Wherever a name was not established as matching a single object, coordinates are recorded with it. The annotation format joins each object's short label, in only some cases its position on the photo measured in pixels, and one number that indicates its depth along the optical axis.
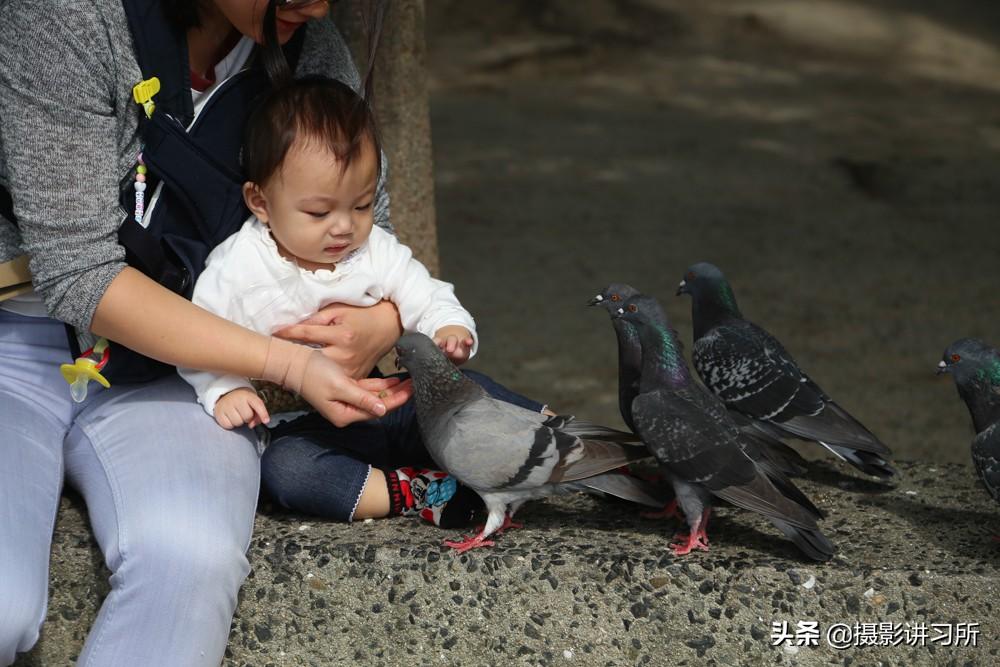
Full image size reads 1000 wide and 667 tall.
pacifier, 5.09
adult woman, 4.66
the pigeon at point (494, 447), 5.19
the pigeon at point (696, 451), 5.14
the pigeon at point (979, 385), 5.33
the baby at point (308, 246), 5.06
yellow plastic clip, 5.02
